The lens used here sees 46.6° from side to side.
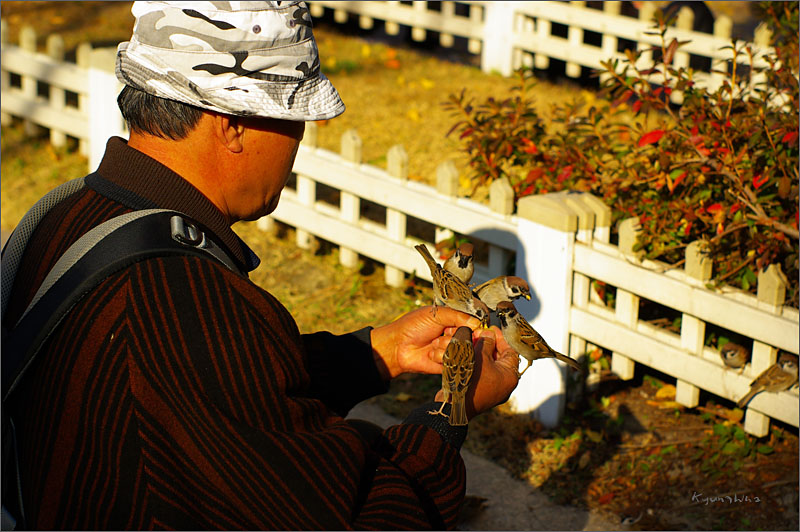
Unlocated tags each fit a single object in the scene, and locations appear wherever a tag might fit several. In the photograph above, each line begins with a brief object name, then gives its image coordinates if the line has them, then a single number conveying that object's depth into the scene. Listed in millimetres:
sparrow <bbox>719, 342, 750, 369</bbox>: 4578
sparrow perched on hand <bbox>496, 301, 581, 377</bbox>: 3691
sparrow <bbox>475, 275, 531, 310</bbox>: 3955
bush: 4398
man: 1836
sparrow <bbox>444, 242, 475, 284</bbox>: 4320
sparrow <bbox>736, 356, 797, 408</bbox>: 4293
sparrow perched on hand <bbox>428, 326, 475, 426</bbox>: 2658
